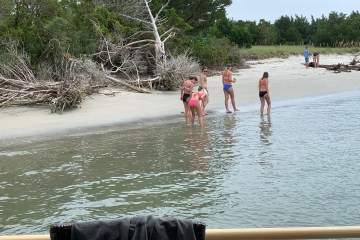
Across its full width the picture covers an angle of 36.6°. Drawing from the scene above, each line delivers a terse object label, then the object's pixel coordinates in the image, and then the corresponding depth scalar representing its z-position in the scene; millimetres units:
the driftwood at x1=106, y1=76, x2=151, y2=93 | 23109
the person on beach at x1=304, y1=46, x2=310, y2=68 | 35431
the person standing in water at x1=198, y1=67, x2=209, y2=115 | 18578
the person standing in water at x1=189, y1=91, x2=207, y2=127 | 16922
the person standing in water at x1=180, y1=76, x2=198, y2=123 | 17531
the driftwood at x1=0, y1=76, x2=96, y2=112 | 18828
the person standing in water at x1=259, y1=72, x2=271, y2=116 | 19109
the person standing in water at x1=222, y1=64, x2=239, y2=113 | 19656
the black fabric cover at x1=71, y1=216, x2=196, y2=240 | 2768
